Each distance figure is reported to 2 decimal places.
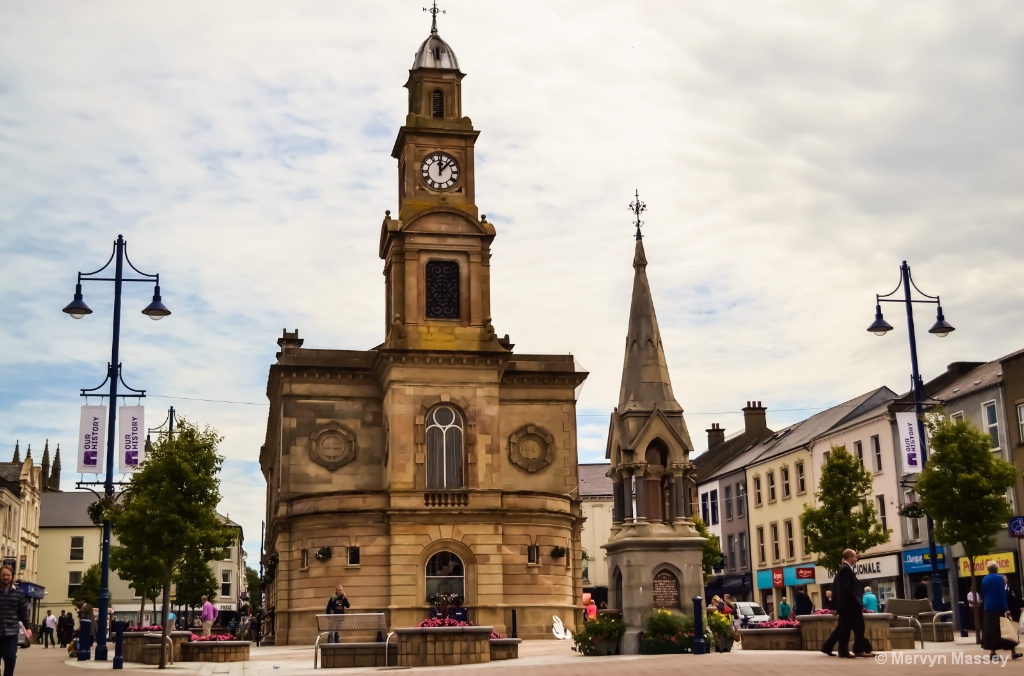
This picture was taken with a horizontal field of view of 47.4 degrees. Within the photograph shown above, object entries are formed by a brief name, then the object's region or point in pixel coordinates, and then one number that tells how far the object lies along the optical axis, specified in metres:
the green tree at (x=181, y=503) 30.77
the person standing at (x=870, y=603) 30.66
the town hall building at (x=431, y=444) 46.38
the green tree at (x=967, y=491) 31.95
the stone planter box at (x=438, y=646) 25.75
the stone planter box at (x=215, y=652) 31.64
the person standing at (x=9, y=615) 17.92
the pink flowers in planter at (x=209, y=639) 32.28
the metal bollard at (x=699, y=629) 26.83
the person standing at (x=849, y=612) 21.27
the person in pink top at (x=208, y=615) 38.71
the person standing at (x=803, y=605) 37.16
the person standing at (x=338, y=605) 33.47
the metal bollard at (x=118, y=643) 28.19
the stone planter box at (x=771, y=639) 27.95
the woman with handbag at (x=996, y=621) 21.11
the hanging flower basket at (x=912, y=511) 34.22
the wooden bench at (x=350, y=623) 27.67
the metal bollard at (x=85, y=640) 34.69
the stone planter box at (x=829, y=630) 25.72
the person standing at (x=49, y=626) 56.11
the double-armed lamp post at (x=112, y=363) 30.09
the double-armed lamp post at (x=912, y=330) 33.81
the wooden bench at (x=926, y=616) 31.03
